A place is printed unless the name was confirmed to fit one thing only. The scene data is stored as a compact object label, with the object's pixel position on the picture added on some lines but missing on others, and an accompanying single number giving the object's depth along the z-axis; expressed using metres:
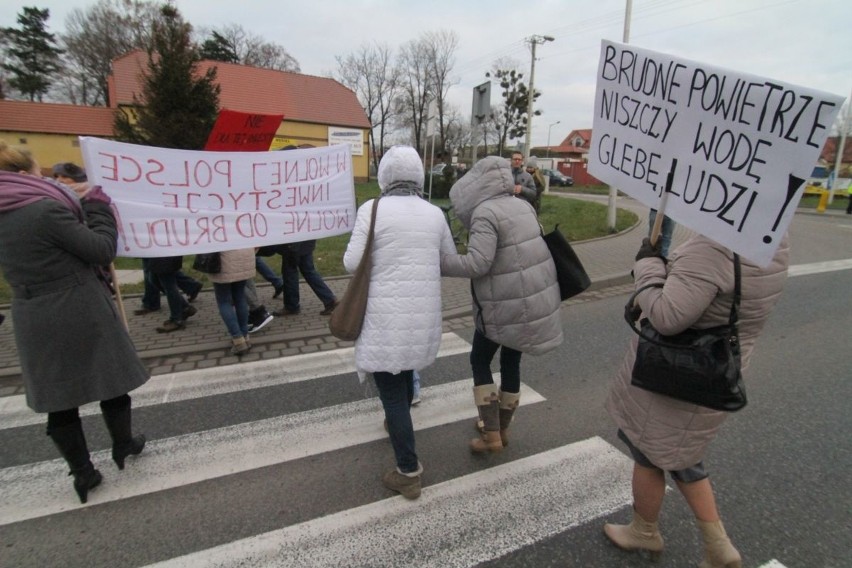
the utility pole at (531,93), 25.94
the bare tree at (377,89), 56.28
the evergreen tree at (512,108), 53.03
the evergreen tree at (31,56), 38.47
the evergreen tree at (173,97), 15.33
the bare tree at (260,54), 52.69
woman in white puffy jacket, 2.37
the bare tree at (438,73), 53.09
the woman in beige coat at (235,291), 4.38
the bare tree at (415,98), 53.69
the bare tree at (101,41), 39.59
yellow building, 28.50
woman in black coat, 2.24
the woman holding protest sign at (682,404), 1.71
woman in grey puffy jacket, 2.54
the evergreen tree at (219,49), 49.19
